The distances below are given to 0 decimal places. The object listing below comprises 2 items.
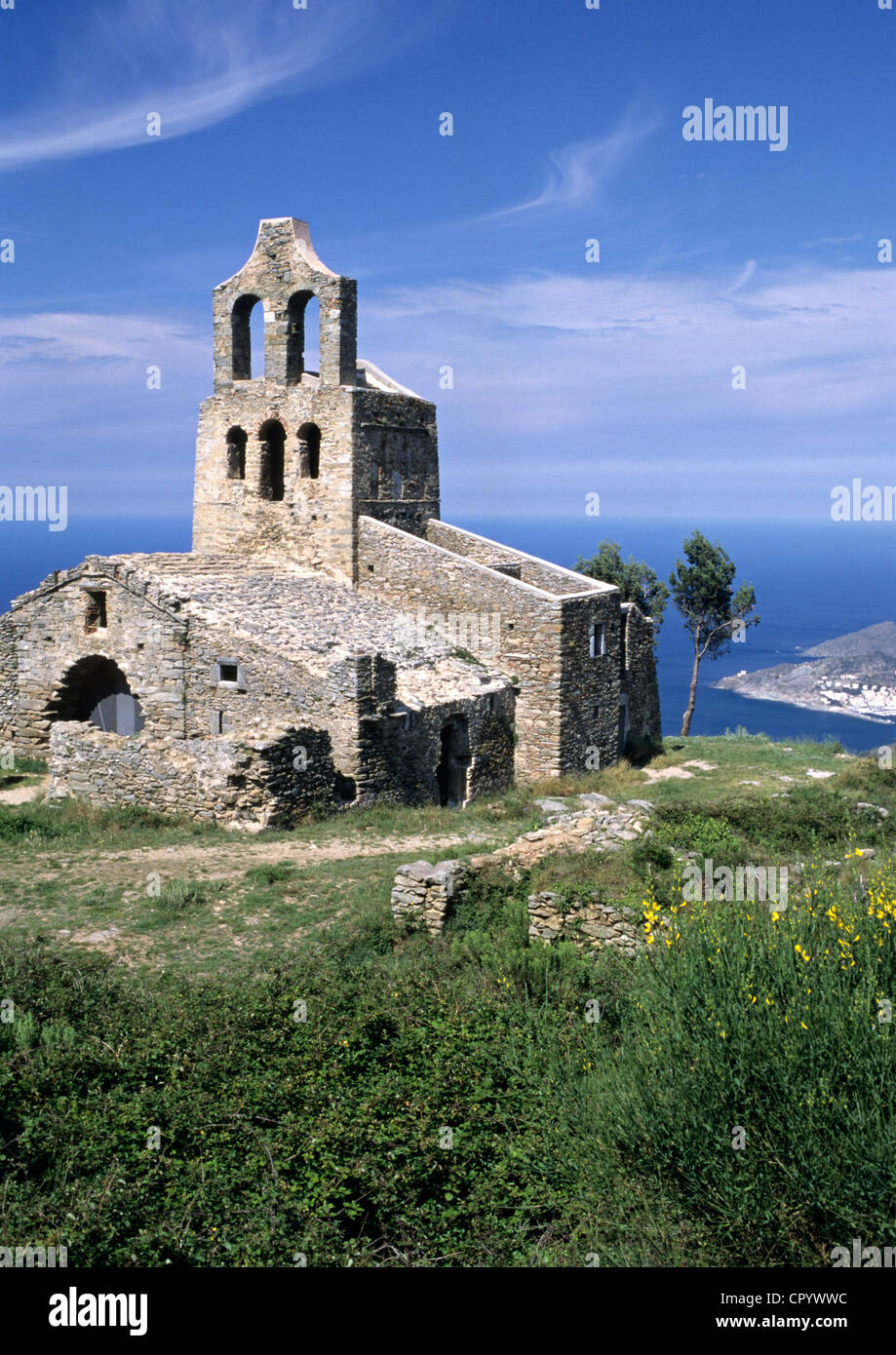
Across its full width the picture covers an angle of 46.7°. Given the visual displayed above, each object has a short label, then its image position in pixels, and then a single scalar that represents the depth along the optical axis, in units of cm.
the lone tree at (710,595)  3781
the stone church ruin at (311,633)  1977
